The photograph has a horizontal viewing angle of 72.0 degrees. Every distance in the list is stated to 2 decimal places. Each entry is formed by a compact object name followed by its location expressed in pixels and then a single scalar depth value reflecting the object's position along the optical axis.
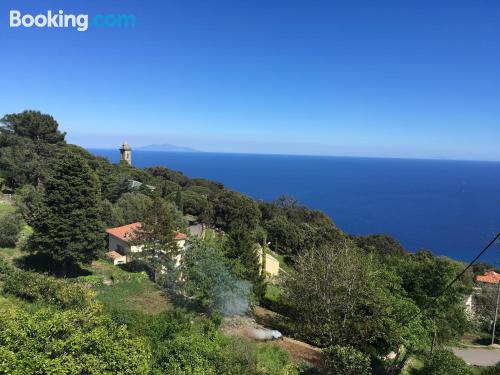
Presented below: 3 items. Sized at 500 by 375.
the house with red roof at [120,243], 27.28
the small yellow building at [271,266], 36.19
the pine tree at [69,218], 19.27
